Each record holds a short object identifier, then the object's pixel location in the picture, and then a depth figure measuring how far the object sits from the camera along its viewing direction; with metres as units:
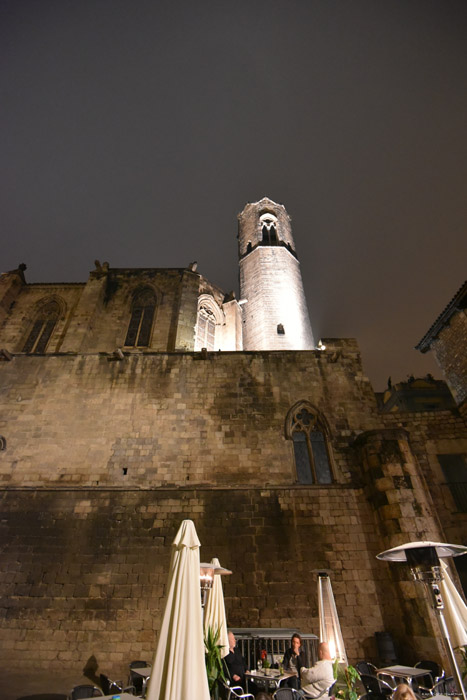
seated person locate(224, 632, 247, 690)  5.13
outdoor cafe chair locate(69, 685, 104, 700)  4.94
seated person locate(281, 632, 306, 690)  5.10
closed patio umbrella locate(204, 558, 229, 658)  5.76
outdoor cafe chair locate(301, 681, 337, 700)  4.66
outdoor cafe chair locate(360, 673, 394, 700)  5.50
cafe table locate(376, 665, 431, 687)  5.27
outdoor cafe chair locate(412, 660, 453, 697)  5.26
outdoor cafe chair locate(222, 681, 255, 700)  4.66
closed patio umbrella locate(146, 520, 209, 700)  3.17
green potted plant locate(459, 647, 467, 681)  5.40
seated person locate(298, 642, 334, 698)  4.76
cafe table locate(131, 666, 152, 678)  5.54
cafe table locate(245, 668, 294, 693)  5.02
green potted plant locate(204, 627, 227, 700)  4.34
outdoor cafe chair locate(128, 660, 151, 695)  6.09
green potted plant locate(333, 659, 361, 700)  4.40
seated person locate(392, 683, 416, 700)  3.60
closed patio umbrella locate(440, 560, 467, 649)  5.20
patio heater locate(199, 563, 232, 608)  6.54
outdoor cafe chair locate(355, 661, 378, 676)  6.04
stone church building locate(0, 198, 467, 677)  7.78
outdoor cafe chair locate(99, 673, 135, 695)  5.57
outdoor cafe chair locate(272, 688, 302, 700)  4.19
